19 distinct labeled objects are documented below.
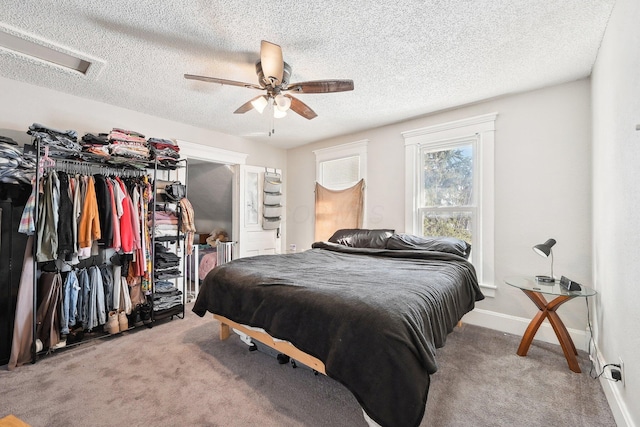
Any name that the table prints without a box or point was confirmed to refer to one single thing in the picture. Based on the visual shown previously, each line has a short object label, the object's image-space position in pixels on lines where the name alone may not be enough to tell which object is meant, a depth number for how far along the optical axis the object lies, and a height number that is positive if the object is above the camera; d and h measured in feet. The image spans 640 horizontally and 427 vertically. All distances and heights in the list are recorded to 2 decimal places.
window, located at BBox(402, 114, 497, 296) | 9.81 +1.19
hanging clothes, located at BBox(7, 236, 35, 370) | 6.85 -2.59
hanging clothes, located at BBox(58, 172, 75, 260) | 7.49 -0.19
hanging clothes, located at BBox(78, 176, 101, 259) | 7.89 -0.28
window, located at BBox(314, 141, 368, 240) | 13.28 +1.34
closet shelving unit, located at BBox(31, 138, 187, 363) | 7.09 +1.07
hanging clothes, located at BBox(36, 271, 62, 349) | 7.51 -2.61
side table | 6.70 -2.40
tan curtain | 13.26 +0.28
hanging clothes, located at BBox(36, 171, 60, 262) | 7.15 -0.23
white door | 14.32 -0.08
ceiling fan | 6.04 +3.17
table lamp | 7.36 -0.93
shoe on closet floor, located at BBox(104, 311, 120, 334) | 8.61 -3.44
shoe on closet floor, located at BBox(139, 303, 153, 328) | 9.35 -3.41
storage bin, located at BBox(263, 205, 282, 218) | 15.26 +0.20
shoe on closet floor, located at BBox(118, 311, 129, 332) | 8.81 -3.42
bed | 4.12 -1.88
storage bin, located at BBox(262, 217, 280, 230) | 15.25 -0.48
